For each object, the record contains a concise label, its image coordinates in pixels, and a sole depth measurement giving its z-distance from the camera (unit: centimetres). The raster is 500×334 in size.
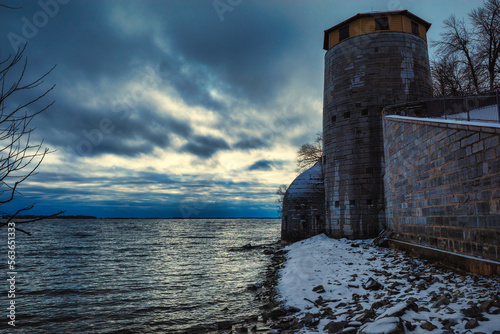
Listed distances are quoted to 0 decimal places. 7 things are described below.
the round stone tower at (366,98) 1836
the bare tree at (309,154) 3781
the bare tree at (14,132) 266
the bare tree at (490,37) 1892
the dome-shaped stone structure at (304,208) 2150
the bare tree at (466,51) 2105
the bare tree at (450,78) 2310
